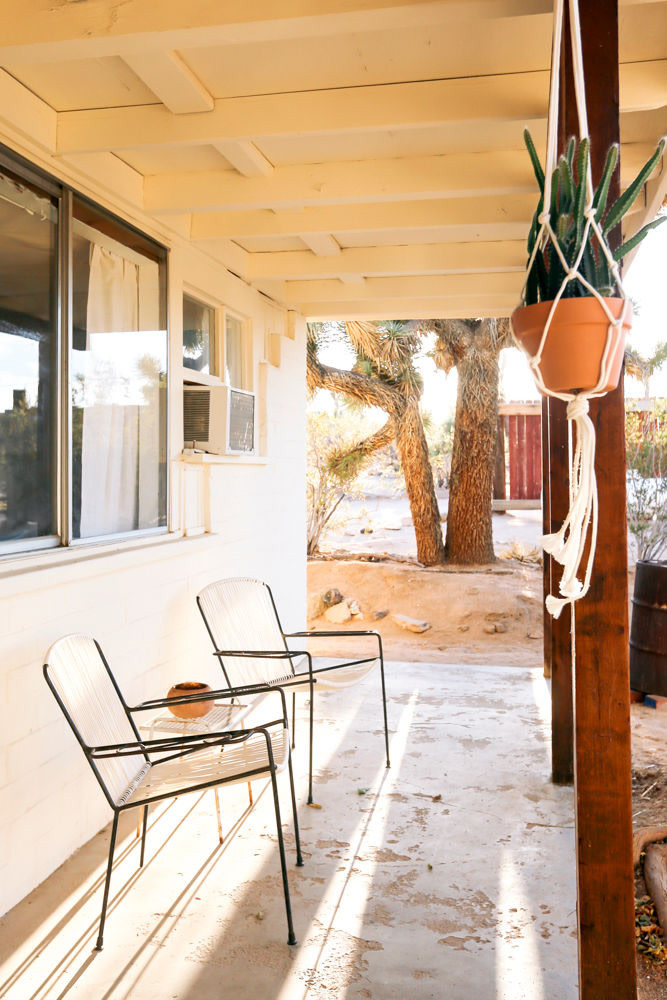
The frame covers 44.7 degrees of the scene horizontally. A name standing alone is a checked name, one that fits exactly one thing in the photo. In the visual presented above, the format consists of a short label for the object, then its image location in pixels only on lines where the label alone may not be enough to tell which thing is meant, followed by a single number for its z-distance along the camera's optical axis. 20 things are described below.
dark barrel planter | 4.97
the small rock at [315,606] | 8.75
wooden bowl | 3.07
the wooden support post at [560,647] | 3.50
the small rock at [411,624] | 8.16
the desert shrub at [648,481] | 8.41
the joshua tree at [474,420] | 9.74
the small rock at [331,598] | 8.81
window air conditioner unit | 4.19
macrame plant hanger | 1.41
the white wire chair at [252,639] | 3.49
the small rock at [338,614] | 8.55
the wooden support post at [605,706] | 1.75
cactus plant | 1.44
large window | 2.67
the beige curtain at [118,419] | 3.18
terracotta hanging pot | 1.41
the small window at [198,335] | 4.20
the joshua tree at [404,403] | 9.84
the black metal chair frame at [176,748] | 2.24
